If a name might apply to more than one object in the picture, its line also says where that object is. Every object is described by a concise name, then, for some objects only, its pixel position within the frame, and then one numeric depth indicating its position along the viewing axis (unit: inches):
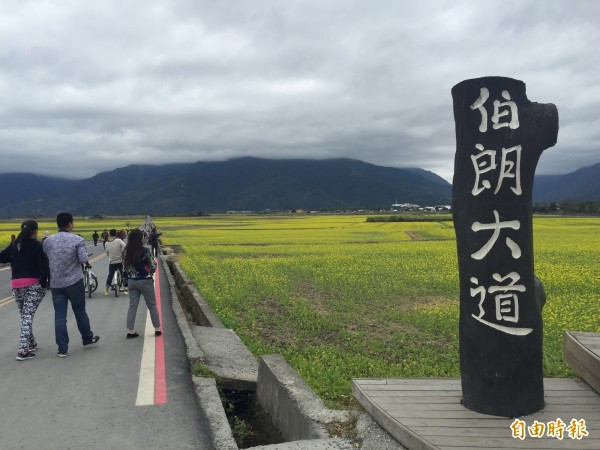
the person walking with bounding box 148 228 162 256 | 820.0
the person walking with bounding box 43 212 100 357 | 276.5
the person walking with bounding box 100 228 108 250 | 581.4
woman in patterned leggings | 274.8
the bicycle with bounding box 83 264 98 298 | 509.7
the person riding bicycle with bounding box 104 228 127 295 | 496.1
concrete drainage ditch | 159.5
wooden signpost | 164.1
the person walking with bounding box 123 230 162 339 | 317.1
